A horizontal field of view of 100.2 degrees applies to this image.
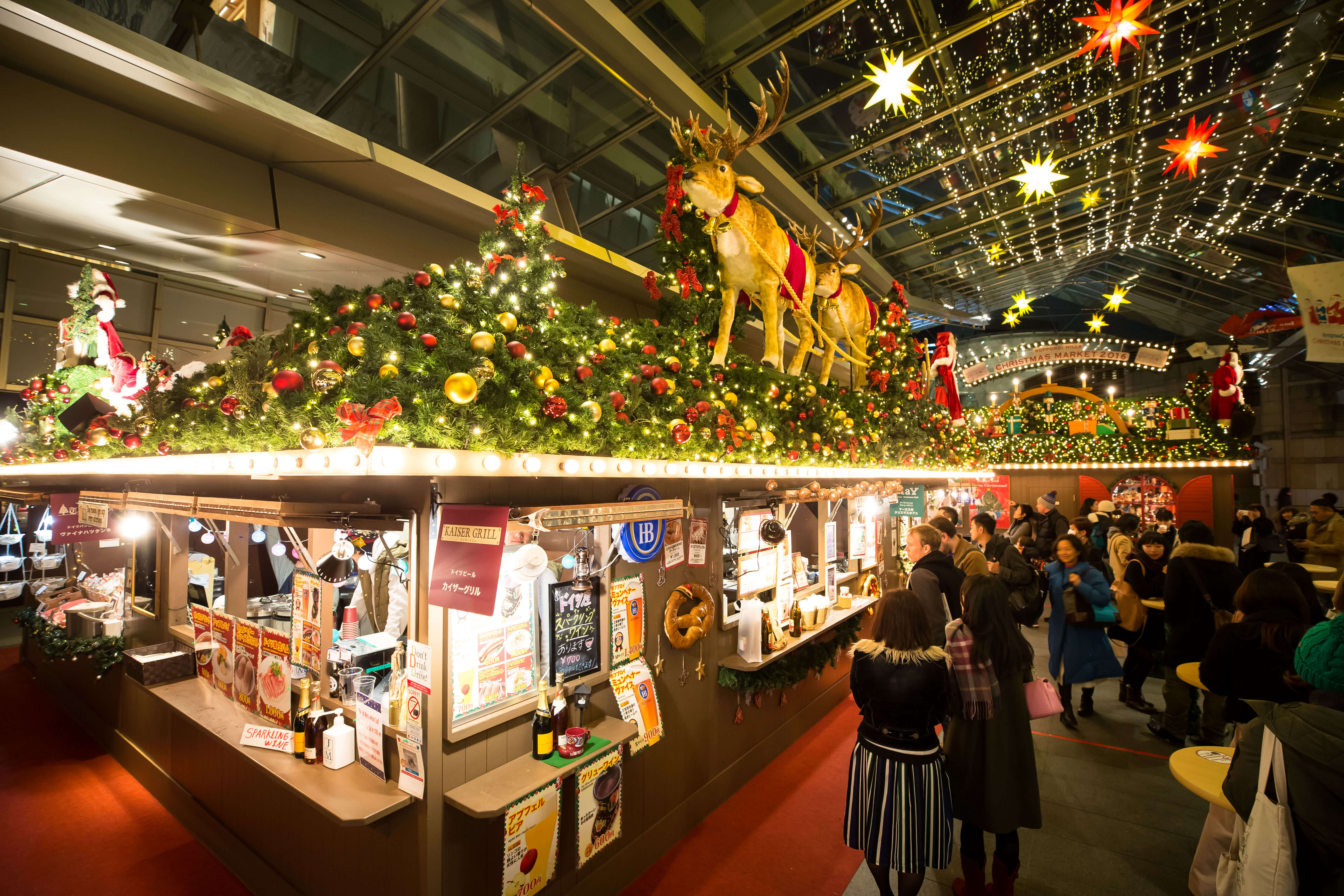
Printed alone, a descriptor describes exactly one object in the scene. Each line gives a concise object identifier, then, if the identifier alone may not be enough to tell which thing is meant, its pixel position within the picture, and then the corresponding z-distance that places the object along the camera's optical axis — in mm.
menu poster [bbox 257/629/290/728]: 3438
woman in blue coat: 5094
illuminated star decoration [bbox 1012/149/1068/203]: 6941
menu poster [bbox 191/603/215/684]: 4258
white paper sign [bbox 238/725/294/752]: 3023
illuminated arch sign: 14570
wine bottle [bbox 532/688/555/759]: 2805
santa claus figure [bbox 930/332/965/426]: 7629
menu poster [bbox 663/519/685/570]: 3748
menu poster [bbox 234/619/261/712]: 3729
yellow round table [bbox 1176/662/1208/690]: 3857
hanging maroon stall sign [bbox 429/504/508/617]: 2084
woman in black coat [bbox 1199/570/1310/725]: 2998
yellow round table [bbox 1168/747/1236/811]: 2520
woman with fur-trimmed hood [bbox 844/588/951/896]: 2805
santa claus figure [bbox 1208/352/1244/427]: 11094
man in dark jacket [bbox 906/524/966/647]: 4324
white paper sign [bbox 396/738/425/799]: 2432
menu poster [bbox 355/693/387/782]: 2693
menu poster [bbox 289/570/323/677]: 3268
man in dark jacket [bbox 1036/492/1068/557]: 8281
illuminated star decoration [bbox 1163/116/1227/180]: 5938
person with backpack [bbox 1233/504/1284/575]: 7457
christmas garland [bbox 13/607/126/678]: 4969
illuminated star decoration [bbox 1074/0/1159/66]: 4168
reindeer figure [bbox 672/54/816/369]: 3455
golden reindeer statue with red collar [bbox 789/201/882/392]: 5176
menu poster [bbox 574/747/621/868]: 2963
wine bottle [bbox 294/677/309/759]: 2936
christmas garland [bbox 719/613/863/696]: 4332
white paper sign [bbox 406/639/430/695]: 2436
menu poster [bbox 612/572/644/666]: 3344
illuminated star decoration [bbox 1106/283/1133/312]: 12750
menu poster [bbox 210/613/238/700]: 3971
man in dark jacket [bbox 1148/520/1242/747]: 4582
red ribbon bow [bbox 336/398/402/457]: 1815
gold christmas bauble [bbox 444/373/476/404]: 1947
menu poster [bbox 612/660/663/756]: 3311
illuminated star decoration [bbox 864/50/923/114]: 4793
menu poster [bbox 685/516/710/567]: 4035
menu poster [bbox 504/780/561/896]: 2562
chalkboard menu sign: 3072
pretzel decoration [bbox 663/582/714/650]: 3691
